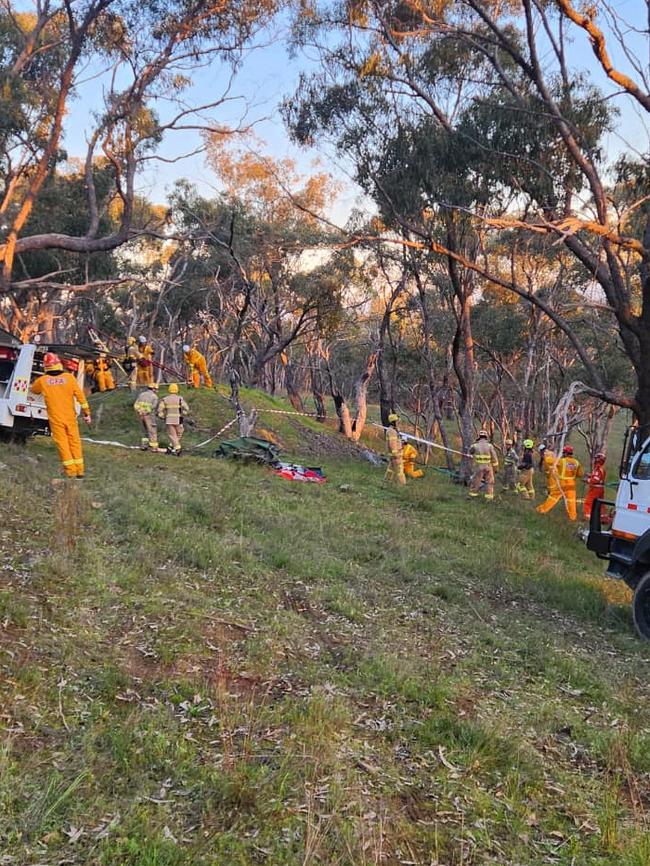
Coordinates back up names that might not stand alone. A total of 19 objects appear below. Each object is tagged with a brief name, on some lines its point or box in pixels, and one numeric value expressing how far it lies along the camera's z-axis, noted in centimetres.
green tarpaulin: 1594
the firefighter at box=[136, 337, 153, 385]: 2022
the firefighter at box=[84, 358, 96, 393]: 2192
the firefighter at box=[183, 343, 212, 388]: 2191
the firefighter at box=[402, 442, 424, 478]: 1870
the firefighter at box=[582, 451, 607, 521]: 1566
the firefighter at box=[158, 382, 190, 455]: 1529
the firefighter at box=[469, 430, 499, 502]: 1698
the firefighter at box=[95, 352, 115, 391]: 2178
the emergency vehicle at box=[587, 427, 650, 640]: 737
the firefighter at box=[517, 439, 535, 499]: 1889
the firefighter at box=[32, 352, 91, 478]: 1057
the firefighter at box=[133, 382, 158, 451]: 1577
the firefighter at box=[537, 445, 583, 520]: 1658
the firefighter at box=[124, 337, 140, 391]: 1998
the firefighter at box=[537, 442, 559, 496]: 1396
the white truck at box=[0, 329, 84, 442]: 1185
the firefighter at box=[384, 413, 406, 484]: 1755
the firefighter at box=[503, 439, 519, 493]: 2043
